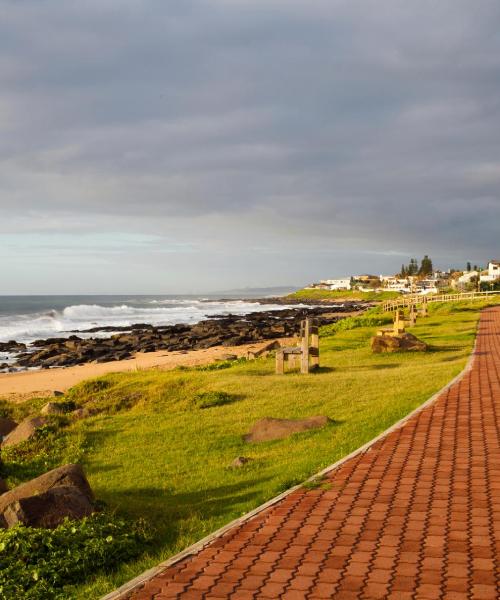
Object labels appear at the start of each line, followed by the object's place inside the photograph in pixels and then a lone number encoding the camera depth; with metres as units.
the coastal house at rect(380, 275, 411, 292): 158.24
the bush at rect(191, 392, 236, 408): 16.75
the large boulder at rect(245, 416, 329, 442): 13.00
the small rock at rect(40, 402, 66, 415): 17.86
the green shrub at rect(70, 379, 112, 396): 20.39
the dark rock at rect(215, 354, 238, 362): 30.17
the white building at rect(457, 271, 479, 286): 134.12
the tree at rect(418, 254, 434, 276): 182.12
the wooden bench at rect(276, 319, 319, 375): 20.34
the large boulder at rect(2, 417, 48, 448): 15.13
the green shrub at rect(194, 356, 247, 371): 24.25
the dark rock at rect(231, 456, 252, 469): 11.06
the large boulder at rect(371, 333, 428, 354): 24.39
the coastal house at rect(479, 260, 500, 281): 139.00
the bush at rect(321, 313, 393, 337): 42.09
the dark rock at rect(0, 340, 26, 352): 45.16
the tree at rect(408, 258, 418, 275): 195.75
